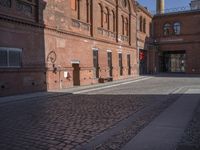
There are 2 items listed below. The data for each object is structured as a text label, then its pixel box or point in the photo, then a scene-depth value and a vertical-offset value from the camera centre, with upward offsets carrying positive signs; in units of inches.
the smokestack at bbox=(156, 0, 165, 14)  2195.3 +463.1
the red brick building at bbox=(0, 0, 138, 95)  645.9 +68.7
